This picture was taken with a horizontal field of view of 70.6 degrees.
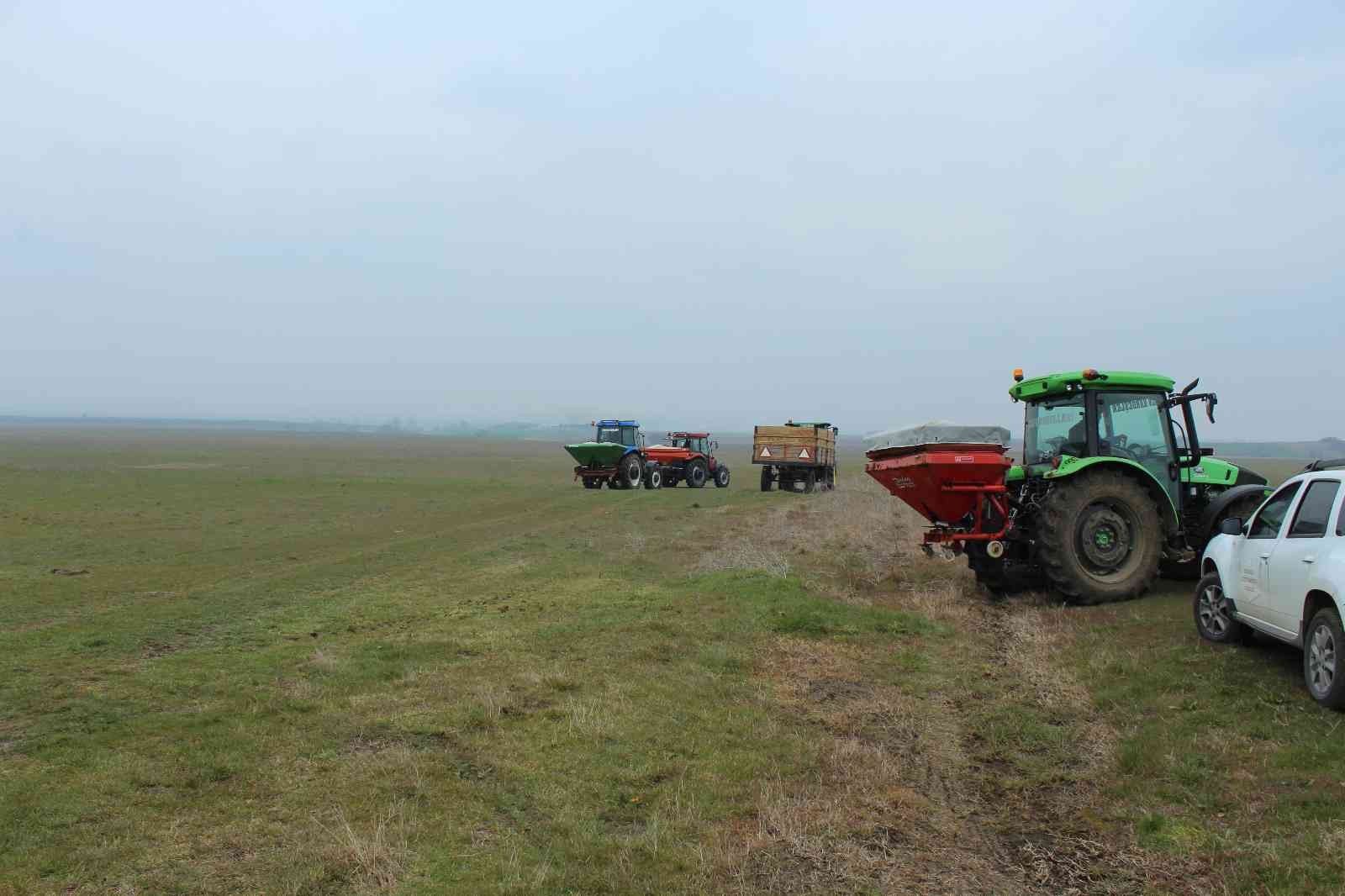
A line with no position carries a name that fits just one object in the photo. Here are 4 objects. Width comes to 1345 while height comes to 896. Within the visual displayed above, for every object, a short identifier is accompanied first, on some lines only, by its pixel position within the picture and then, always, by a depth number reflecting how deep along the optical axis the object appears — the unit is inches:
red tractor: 1483.8
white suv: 254.4
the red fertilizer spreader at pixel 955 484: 443.5
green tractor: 431.8
